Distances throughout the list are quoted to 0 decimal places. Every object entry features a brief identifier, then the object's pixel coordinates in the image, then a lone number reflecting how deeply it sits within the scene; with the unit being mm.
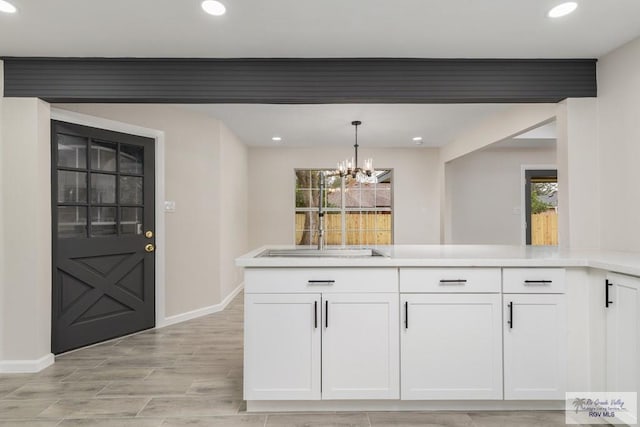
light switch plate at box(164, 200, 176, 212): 4043
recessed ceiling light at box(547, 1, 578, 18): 2121
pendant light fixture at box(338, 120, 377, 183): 4855
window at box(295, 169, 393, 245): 6883
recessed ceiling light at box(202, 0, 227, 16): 2102
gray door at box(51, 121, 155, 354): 3150
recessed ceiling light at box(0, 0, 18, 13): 2104
